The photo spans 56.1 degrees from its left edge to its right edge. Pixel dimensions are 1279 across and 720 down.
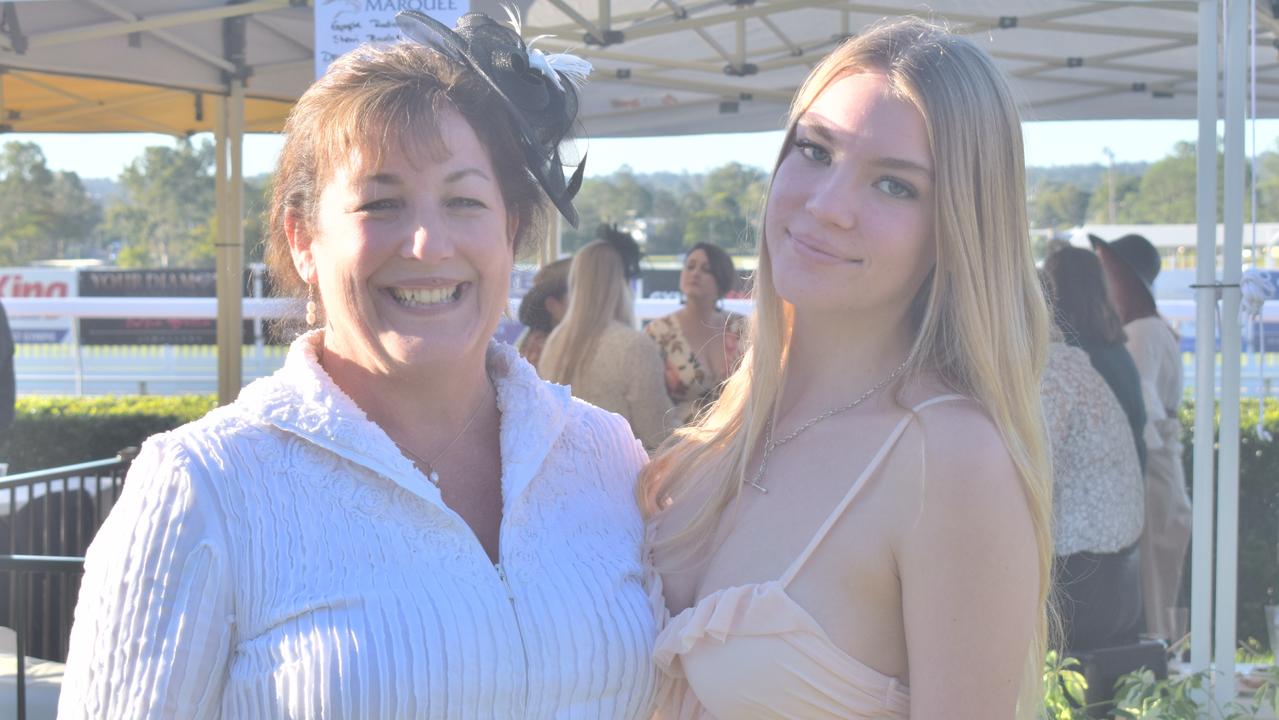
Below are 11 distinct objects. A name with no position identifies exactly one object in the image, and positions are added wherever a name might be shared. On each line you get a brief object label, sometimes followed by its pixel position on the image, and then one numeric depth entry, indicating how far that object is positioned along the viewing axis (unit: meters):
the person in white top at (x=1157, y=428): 5.60
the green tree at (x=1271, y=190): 30.44
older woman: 1.46
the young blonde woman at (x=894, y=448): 1.57
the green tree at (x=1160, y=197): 41.56
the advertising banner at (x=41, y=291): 19.27
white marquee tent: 5.62
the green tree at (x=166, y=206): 46.44
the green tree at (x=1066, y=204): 43.53
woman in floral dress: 5.86
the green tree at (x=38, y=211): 39.03
